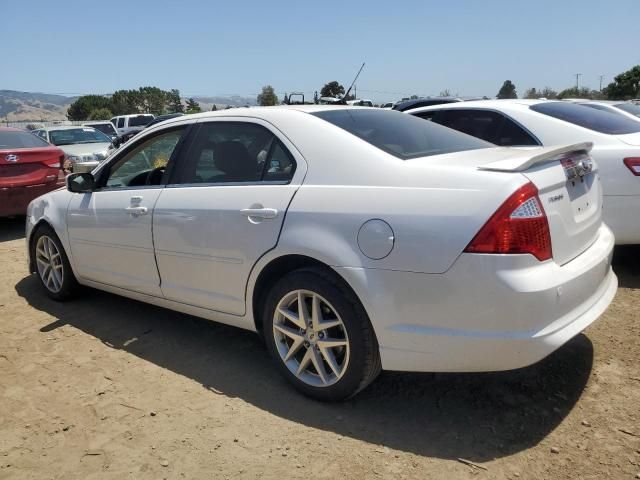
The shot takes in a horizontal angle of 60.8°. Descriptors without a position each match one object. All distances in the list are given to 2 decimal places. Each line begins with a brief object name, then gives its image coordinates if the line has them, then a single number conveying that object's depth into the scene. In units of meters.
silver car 11.85
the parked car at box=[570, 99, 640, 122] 5.64
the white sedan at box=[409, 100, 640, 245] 4.38
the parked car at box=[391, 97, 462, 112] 11.41
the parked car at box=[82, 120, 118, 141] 20.20
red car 7.55
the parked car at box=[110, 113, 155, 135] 27.19
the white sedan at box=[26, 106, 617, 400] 2.41
